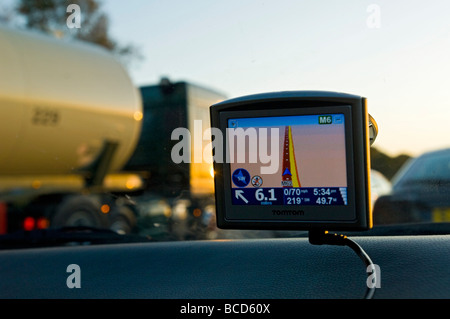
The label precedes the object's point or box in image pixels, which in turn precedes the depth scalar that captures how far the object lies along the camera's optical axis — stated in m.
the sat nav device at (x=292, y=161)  0.45
